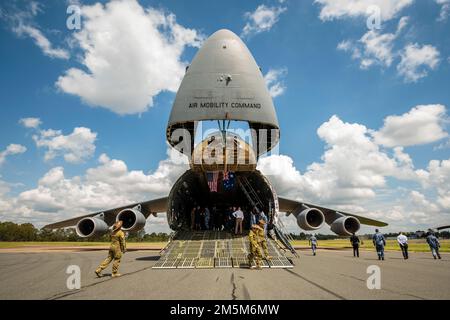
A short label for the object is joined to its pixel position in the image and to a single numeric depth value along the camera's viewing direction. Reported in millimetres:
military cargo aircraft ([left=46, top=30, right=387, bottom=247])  11703
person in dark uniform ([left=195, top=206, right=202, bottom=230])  16211
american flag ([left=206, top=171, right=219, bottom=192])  14148
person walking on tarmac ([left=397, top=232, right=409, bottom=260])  14742
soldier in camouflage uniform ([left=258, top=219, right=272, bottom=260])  9430
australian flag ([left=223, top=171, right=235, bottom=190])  15246
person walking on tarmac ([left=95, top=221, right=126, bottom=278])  8070
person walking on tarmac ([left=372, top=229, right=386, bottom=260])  13922
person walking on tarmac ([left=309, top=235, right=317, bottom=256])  17453
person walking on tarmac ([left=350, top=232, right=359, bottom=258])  16531
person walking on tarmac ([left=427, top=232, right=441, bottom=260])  14573
